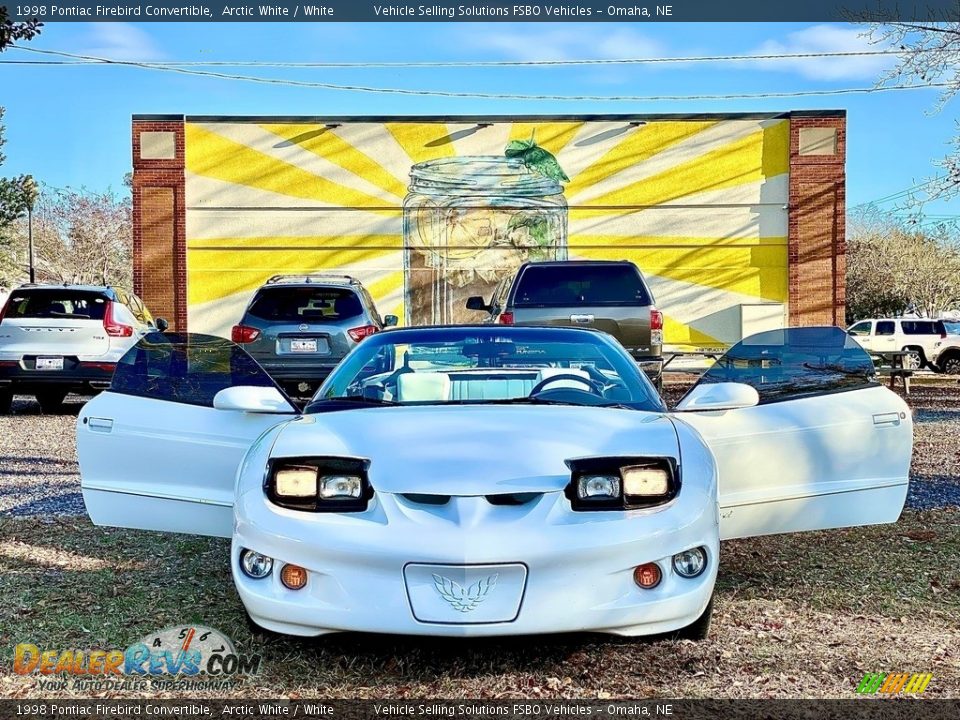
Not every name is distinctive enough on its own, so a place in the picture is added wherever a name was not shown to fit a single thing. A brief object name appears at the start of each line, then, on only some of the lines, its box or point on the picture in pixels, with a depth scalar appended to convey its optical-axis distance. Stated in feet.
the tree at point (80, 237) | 192.85
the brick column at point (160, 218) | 69.41
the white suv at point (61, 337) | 40.57
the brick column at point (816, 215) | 69.67
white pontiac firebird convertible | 10.21
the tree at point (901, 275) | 181.88
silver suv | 37.40
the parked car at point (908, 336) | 89.92
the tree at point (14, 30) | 33.12
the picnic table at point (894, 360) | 50.58
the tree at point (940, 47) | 53.72
